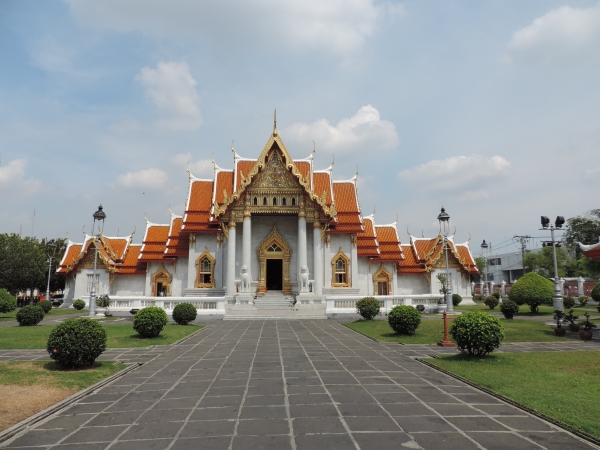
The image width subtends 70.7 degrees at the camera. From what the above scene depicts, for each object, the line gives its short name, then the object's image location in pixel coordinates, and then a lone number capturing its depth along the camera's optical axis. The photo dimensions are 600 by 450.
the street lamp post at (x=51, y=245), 46.07
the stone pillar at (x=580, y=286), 44.69
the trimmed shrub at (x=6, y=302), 21.50
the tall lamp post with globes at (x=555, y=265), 17.42
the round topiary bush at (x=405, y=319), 14.85
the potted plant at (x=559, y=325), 15.07
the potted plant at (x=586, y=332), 14.31
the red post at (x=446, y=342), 12.90
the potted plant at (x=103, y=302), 25.90
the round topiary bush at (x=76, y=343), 9.10
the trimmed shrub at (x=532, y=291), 23.81
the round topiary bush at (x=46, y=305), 27.72
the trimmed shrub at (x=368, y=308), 20.83
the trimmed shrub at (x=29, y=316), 18.69
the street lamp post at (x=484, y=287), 53.01
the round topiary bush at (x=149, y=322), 14.17
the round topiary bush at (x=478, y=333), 10.09
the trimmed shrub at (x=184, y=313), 18.98
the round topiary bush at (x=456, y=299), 32.56
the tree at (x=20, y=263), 38.84
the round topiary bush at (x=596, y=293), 29.85
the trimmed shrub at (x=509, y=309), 20.58
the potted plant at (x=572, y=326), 15.71
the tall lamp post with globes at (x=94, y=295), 22.83
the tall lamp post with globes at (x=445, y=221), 23.20
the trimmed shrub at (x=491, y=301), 29.09
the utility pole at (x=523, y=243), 57.50
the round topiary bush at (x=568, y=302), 27.86
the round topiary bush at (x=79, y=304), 31.55
